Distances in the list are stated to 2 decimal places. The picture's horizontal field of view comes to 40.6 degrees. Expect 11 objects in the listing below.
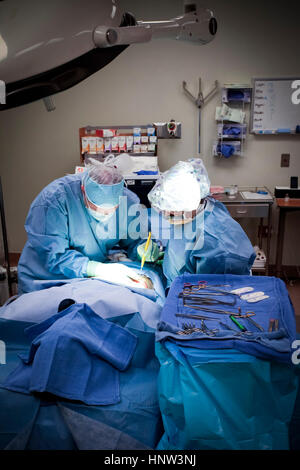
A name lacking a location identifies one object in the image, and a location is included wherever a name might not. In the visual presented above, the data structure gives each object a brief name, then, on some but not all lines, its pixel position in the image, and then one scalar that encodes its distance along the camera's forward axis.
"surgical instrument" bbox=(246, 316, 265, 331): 1.37
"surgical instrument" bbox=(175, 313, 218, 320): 1.45
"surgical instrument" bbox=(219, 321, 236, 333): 1.37
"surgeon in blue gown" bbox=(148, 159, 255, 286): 1.89
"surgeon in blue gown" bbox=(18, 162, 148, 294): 2.15
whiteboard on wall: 4.09
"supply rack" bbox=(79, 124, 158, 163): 3.85
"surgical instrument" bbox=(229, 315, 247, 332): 1.36
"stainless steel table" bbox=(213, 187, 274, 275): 3.82
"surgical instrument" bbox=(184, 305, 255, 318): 1.47
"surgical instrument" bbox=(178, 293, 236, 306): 1.57
